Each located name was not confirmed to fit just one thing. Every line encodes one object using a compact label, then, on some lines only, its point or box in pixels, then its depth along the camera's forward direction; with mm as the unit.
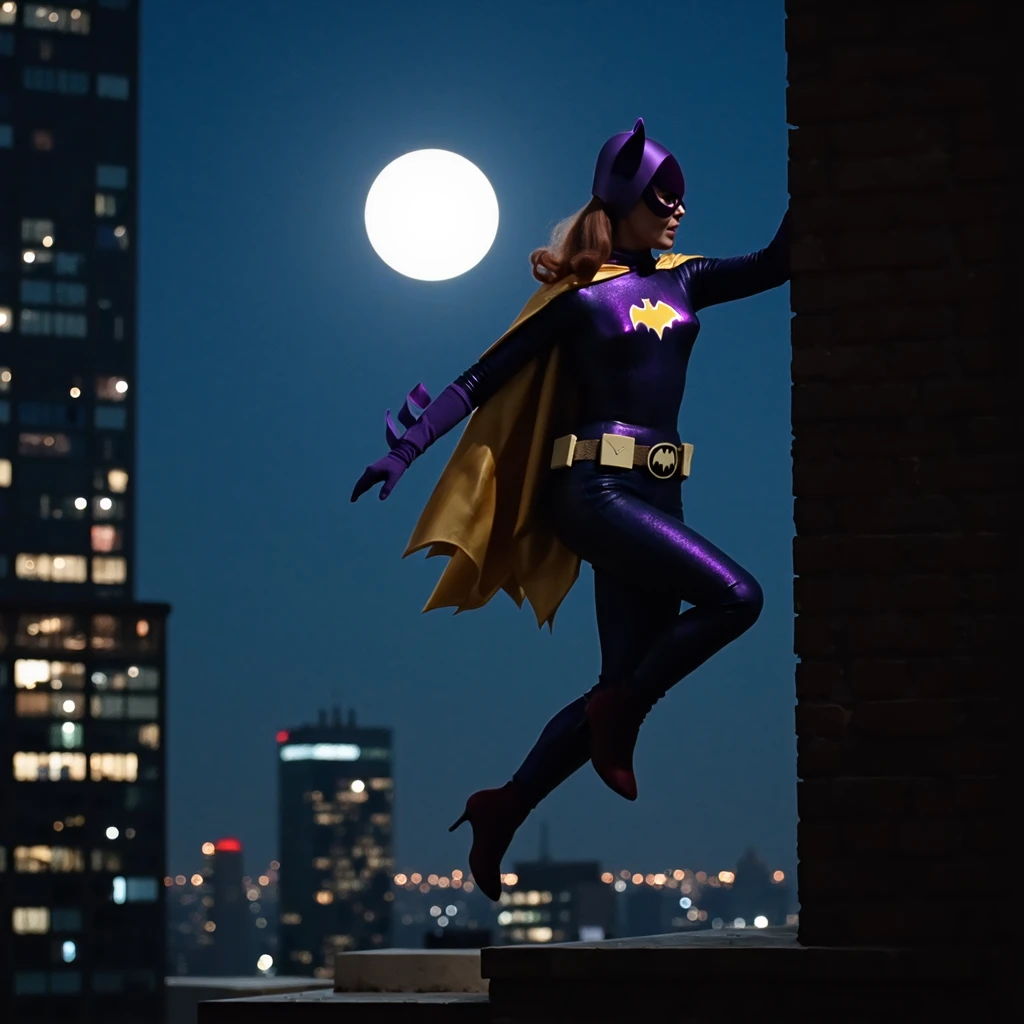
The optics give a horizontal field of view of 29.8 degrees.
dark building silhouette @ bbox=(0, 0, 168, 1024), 100812
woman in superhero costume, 6805
